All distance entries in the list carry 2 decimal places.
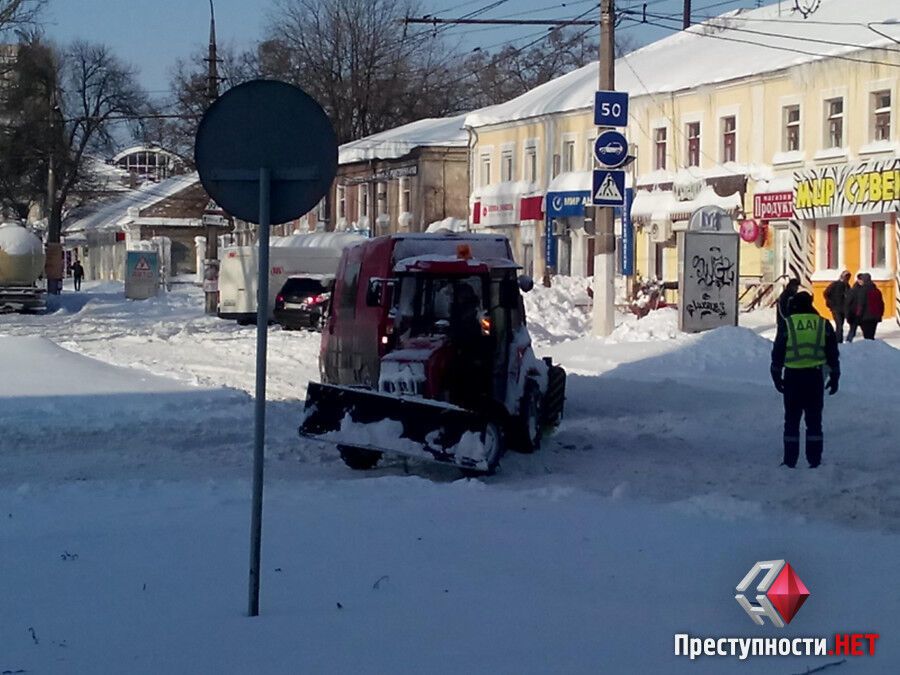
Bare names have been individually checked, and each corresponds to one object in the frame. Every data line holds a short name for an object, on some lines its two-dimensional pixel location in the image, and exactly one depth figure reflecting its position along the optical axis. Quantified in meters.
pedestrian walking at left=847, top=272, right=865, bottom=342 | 28.53
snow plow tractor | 12.28
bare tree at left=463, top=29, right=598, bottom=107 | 79.94
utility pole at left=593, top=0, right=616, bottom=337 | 28.08
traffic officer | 13.16
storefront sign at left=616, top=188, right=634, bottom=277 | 46.09
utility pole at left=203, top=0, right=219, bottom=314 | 38.28
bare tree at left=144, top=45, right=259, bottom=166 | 64.31
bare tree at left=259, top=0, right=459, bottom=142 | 72.62
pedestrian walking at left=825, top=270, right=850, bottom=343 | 29.14
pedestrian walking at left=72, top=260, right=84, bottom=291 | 72.00
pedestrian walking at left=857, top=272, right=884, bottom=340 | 28.44
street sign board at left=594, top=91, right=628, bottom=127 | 27.84
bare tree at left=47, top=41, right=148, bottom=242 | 70.06
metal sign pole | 6.98
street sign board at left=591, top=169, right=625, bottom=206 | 27.67
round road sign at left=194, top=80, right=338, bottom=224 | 6.95
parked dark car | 37.59
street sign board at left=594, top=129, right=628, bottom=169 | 27.84
